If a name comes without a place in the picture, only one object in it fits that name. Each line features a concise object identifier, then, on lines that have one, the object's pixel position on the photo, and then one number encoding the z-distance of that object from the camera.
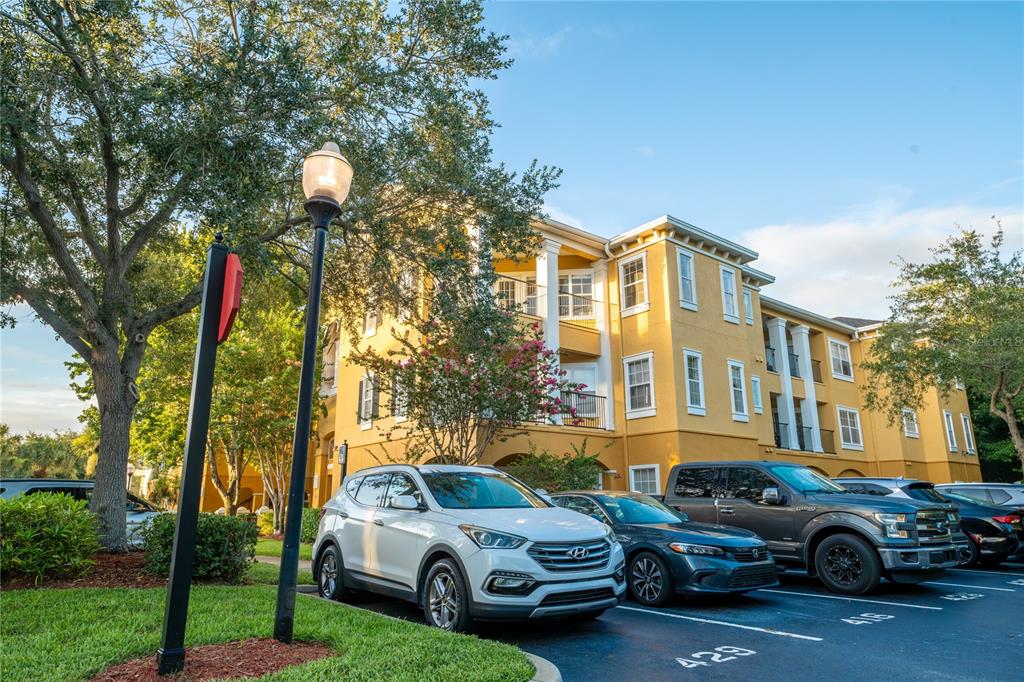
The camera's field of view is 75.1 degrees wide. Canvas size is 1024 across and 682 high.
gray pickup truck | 9.52
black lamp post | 5.62
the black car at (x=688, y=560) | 8.46
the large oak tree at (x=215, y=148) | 9.51
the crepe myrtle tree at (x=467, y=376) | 13.20
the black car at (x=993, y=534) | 12.82
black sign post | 4.64
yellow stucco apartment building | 20.97
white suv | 6.41
